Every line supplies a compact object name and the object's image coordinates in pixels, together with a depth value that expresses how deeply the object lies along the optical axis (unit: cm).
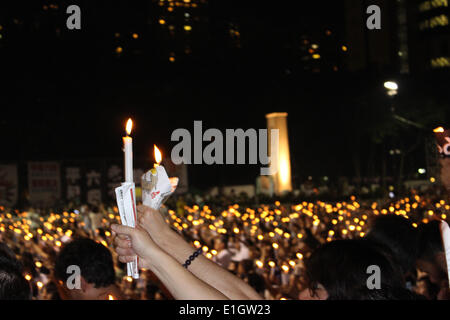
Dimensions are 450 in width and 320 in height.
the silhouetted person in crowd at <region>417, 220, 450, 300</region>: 319
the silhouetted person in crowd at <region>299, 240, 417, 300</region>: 211
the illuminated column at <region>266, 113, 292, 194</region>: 2100
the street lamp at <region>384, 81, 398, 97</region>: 1206
